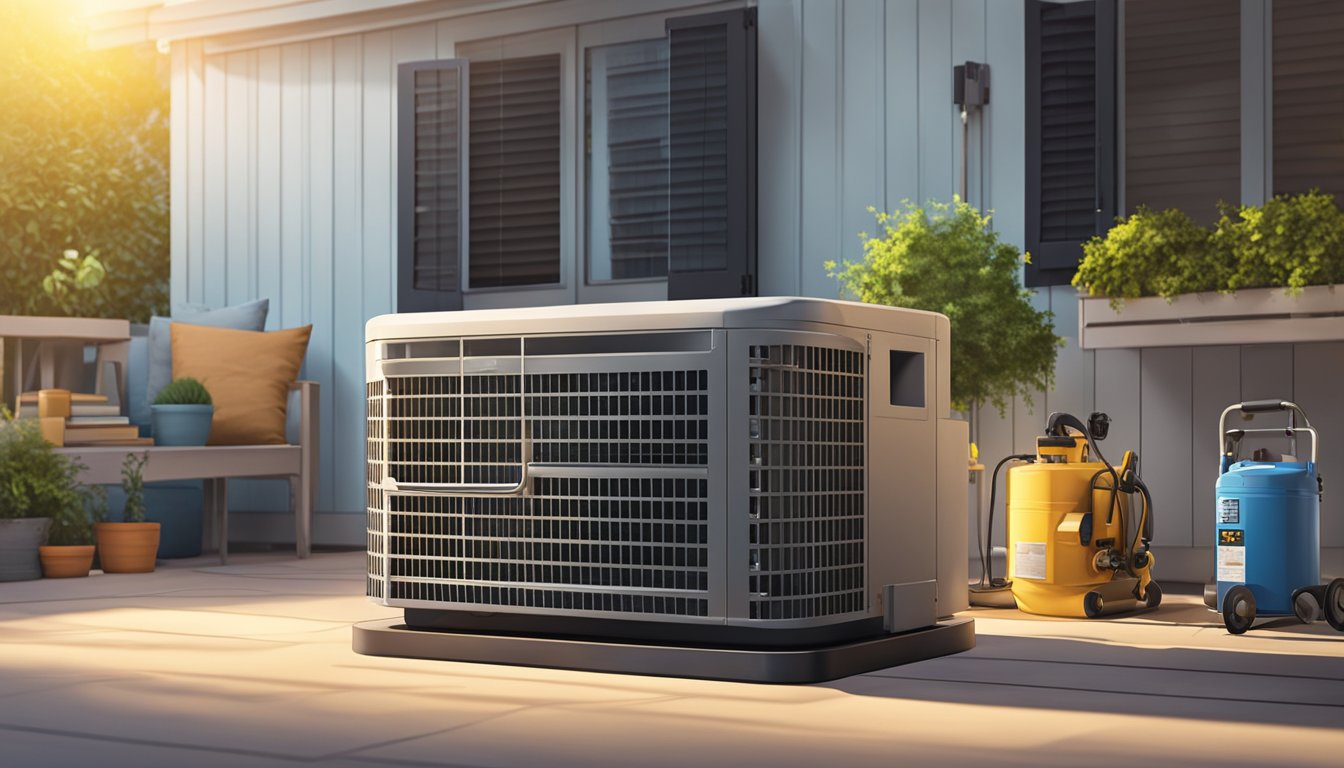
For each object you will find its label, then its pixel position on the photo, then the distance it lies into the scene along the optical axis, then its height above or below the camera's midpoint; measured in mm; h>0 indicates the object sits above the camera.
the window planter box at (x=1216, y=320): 4957 +277
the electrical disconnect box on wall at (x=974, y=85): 6320 +1303
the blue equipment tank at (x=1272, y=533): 4414 -376
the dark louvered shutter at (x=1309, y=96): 5730 +1147
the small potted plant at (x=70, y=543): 5984 -558
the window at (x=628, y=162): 7086 +1122
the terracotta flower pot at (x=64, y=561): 5980 -613
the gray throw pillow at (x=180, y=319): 7504 +393
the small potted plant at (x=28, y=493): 5895 -348
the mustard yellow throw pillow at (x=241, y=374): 7145 +135
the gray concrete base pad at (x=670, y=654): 3164 -547
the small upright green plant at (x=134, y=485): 6199 -332
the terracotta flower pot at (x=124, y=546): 6223 -579
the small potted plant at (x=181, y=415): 6535 -51
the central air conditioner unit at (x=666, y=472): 3174 -151
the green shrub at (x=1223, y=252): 4949 +500
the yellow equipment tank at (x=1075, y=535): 4715 -408
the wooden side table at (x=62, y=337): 6797 +302
